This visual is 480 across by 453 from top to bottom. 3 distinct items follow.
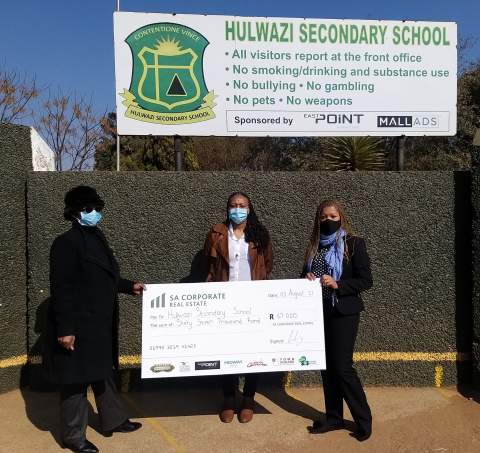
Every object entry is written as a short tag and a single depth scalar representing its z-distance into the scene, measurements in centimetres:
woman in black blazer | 363
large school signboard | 499
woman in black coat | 339
